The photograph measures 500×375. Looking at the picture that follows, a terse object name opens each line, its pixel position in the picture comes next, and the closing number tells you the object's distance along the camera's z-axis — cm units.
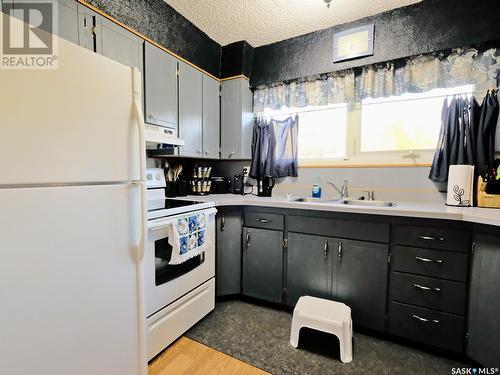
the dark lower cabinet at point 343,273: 169
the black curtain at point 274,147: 257
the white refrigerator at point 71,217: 80
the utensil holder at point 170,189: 230
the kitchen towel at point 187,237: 154
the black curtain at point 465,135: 179
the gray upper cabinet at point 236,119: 256
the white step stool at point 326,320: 151
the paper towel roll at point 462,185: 175
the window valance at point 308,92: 229
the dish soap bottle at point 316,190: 240
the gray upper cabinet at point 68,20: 136
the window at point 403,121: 206
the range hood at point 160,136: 161
